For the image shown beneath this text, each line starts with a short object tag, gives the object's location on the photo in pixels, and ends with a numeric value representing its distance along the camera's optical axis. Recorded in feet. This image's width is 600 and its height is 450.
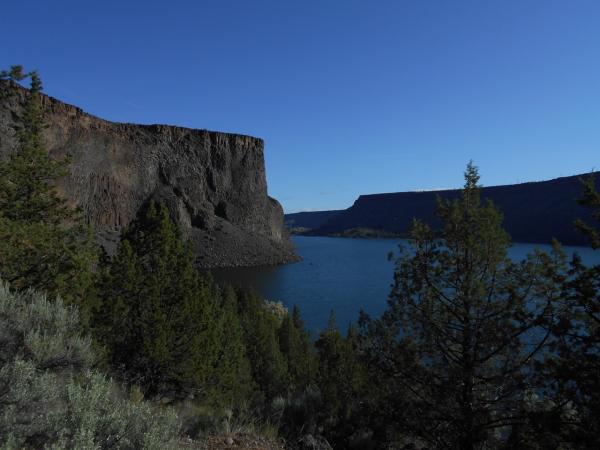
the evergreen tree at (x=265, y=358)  88.84
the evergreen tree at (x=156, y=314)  44.83
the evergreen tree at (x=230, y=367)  51.42
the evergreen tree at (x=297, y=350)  92.91
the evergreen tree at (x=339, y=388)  35.08
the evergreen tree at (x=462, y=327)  27.53
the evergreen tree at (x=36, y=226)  36.60
